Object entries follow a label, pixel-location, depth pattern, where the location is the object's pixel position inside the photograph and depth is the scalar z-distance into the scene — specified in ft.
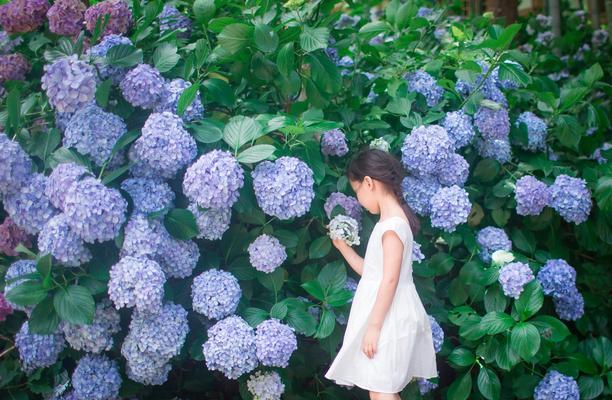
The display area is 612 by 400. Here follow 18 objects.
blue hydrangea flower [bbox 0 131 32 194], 7.09
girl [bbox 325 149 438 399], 7.23
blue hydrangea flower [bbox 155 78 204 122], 7.77
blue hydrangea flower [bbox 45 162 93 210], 6.88
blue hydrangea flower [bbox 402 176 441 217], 8.59
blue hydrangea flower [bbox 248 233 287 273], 7.67
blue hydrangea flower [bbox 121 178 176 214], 7.27
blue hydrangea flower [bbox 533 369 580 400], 8.60
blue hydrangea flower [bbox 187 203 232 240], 7.38
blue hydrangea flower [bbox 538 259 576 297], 8.95
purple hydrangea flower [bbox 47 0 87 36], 8.09
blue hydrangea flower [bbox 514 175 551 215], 9.09
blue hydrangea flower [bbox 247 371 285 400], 7.69
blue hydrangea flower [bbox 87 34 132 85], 7.73
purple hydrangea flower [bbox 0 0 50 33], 8.23
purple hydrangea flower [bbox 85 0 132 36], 8.06
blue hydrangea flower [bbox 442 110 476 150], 8.93
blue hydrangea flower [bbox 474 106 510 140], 9.30
